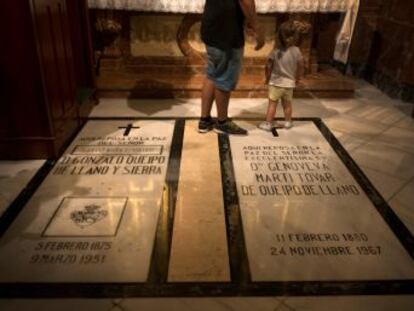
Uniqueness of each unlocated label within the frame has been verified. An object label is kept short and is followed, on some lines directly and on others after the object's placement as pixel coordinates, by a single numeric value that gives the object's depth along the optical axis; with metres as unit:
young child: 3.27
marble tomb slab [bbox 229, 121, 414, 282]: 2.00
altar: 4.17
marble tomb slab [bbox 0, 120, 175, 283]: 1.96
